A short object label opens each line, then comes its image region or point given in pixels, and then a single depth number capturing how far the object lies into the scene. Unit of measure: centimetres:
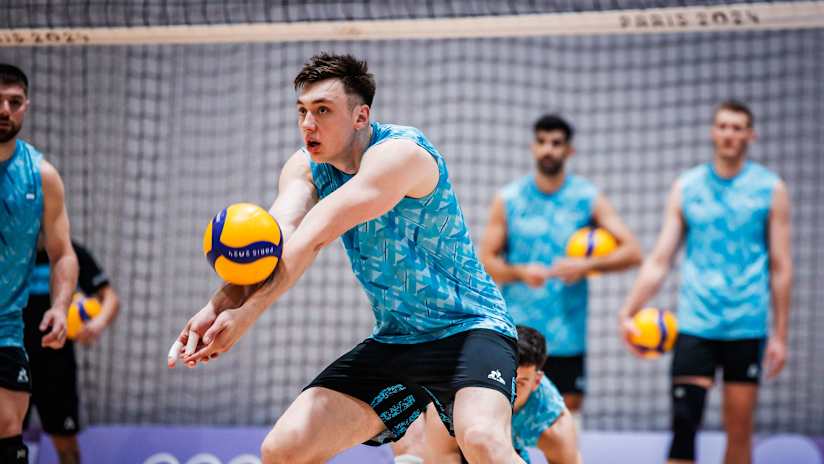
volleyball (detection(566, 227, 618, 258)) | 1293
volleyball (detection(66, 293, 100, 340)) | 1326
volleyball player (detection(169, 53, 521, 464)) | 705
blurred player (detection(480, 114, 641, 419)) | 1319
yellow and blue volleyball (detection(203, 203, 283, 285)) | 629
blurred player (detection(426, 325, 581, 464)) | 900
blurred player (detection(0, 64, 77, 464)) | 911
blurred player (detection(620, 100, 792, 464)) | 1226
